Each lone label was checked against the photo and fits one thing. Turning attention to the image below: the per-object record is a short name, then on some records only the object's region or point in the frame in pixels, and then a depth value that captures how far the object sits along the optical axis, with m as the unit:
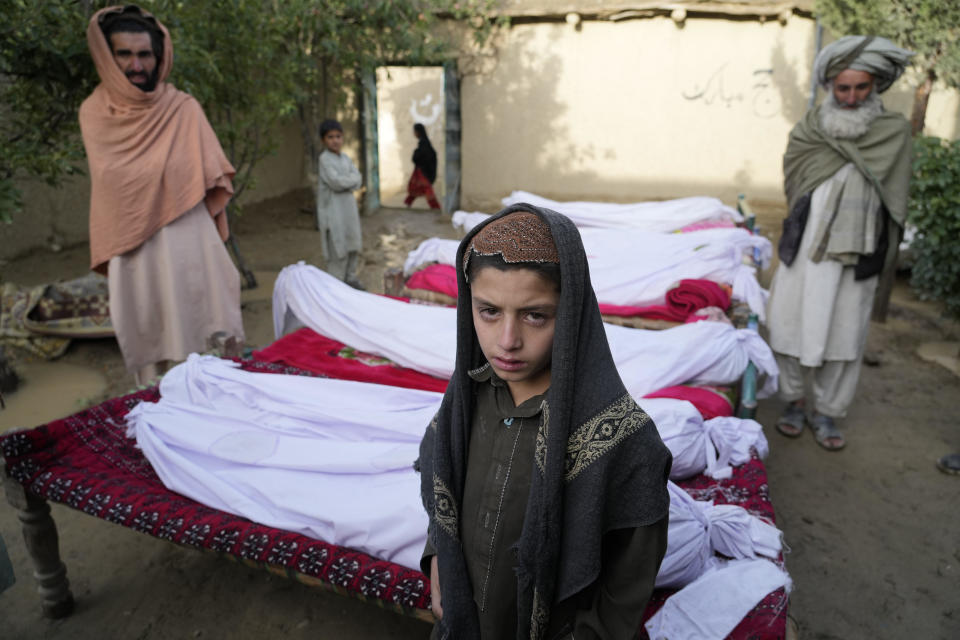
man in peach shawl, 3.51
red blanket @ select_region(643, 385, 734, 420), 2.77
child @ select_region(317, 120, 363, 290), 6.36
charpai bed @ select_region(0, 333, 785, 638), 1.98
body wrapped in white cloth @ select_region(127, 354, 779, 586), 2.03
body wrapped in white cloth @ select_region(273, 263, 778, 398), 3.00
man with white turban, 3.43
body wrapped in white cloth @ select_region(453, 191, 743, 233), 6.34
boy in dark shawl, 1.18
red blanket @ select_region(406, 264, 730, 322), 4.07
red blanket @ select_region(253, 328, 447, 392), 3.28
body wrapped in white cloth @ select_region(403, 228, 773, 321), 4.49
